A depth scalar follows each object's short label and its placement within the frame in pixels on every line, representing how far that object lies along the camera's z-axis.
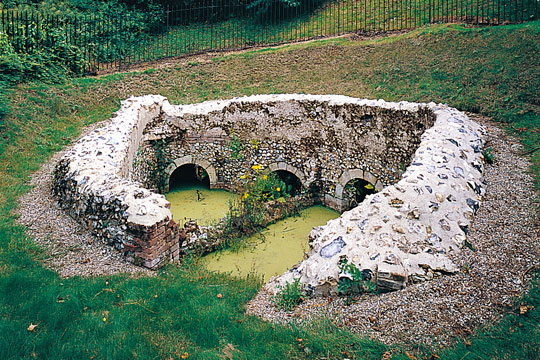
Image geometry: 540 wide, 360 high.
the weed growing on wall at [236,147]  12.09
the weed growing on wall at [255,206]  9.38
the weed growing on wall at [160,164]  11.61
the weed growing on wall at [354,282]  4.77
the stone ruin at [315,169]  5.22
